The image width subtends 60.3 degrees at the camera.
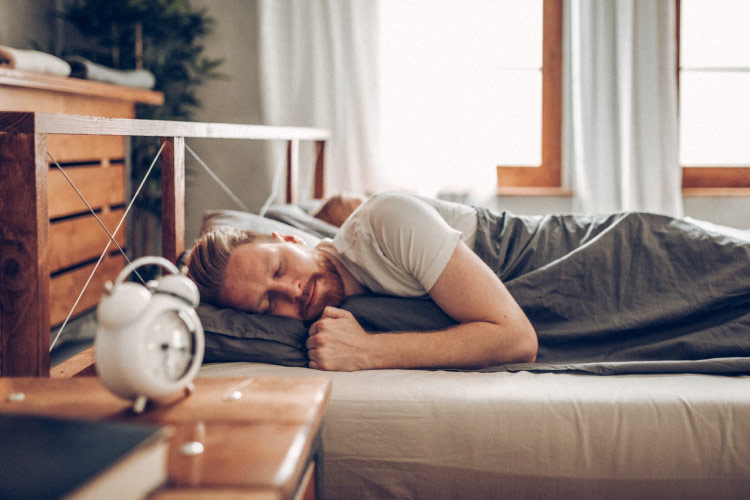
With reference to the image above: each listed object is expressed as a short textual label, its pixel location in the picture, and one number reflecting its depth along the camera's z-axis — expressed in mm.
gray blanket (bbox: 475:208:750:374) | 1230
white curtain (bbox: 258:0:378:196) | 2768
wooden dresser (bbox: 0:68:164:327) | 1931
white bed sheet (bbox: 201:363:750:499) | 984
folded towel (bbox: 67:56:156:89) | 2223
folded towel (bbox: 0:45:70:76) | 1790
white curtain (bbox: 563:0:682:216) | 2738
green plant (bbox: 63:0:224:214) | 2609
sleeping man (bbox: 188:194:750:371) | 1158
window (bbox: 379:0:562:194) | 2752
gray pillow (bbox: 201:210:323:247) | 1559
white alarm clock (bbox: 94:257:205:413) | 555
